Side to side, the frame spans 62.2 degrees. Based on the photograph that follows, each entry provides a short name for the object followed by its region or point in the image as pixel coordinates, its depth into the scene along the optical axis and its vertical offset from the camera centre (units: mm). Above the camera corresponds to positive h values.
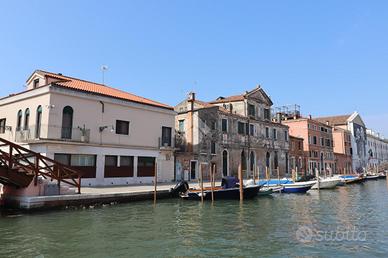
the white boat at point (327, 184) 27972 -806
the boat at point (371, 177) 45653 -312
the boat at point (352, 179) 36528 -493
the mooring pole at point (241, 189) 18094 -824
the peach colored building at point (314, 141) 46812 +5089
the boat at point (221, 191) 18812 -967
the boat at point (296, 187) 23953 -915
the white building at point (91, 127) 19234 +3097
